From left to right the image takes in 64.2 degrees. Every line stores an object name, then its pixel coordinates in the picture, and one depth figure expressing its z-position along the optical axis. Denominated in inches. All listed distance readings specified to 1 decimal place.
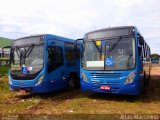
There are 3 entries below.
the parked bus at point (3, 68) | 592.8
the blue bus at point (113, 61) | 197.0
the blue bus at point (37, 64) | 220.7
